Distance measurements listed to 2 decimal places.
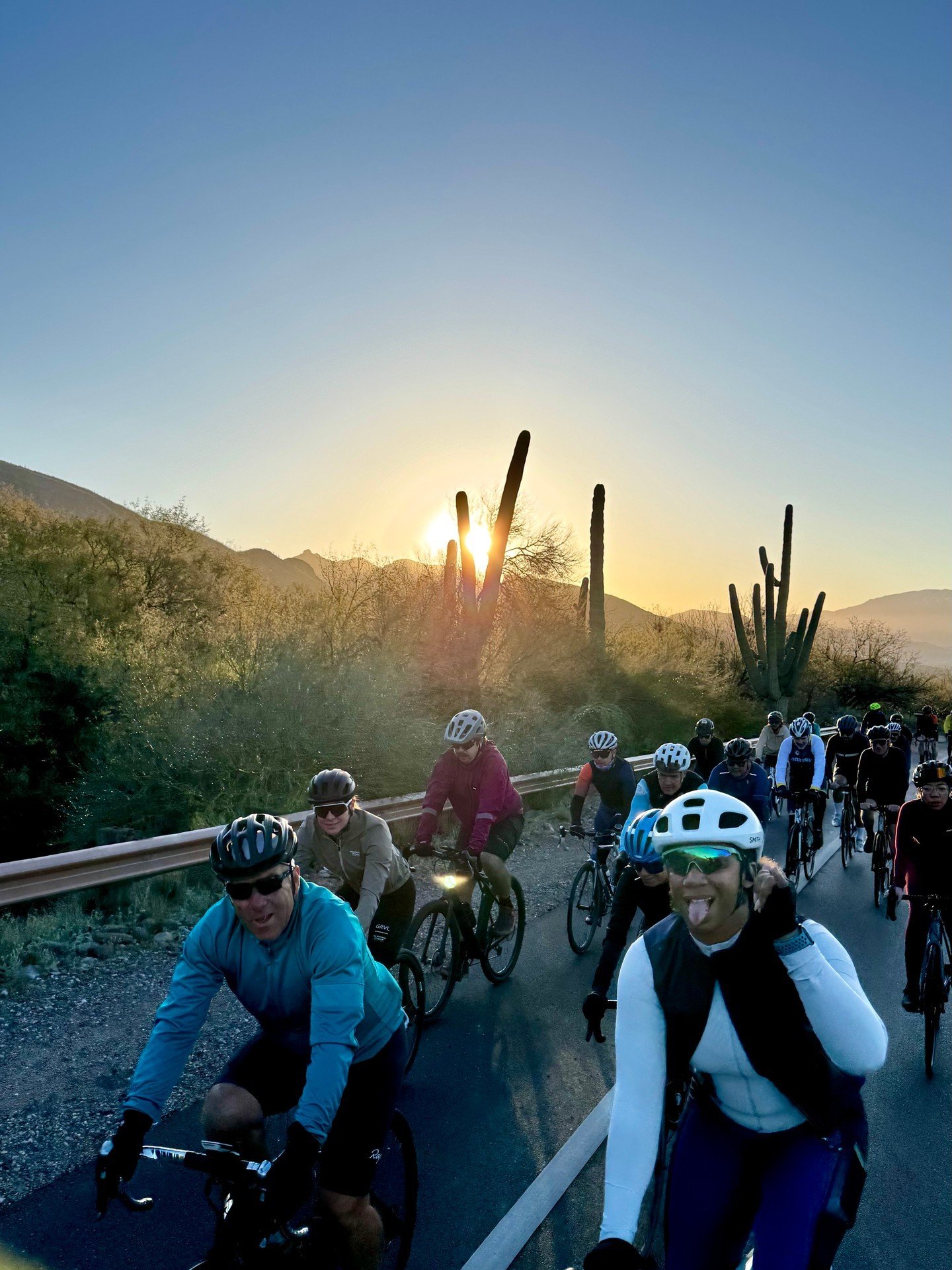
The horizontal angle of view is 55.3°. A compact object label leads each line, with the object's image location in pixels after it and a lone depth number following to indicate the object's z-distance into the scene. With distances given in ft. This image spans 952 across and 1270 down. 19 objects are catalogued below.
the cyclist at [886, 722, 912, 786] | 38.44
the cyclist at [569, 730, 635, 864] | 29.09
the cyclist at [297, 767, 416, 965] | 17.49
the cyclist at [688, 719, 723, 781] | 37.96
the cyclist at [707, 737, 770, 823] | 30.89
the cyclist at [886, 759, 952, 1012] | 20.48
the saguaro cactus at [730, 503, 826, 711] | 120.78
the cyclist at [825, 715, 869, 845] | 46.19
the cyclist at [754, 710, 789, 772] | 52.44
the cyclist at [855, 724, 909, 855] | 36.27
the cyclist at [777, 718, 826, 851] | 39.52
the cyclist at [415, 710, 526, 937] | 22.93
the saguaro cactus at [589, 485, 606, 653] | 94.22
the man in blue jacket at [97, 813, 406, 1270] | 9.43
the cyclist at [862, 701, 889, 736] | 59.16
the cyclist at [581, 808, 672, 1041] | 15.17
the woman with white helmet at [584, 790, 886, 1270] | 7.80
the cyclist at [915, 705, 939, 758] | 70.33
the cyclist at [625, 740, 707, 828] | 22.74
